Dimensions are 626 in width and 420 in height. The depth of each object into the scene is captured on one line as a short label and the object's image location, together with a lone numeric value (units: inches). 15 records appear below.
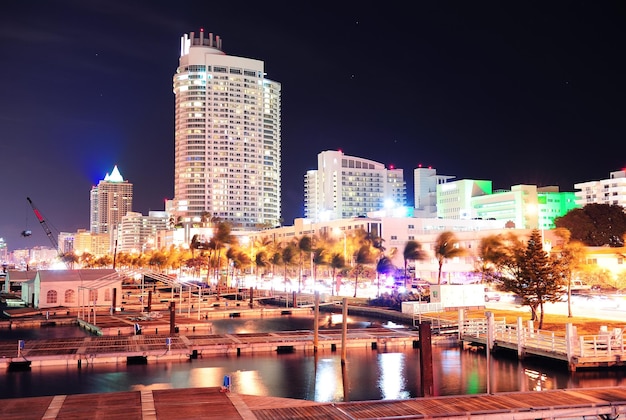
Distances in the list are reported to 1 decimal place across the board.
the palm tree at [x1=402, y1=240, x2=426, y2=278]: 3816.4
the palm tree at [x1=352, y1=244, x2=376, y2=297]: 4173.2
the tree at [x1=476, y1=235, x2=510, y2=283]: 3348.2
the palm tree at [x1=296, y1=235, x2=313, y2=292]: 4761.3
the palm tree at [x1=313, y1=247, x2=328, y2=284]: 4434.1
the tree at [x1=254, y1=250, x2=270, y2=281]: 5364.2
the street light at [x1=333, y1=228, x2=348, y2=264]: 5093.5
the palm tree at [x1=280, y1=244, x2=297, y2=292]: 4879.4
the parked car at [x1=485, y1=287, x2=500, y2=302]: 3179.1
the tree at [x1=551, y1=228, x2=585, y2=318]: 2188.1
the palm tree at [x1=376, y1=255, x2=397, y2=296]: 3841.0
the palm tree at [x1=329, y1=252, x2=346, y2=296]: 4094.5
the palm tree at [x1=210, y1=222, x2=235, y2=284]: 5482.3
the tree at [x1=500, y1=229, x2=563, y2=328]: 1979.6
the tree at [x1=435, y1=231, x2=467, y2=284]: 3372.3
